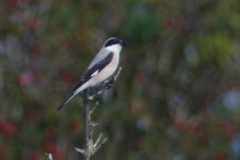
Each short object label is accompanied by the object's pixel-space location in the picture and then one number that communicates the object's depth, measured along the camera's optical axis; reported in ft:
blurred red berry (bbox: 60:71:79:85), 41.91
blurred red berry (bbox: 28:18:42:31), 39.74
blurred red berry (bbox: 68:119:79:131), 40.41
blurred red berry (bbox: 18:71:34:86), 39.79
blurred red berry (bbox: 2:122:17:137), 39.75
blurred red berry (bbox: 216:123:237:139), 42.11
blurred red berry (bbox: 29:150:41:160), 40.04
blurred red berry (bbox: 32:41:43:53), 40.37
